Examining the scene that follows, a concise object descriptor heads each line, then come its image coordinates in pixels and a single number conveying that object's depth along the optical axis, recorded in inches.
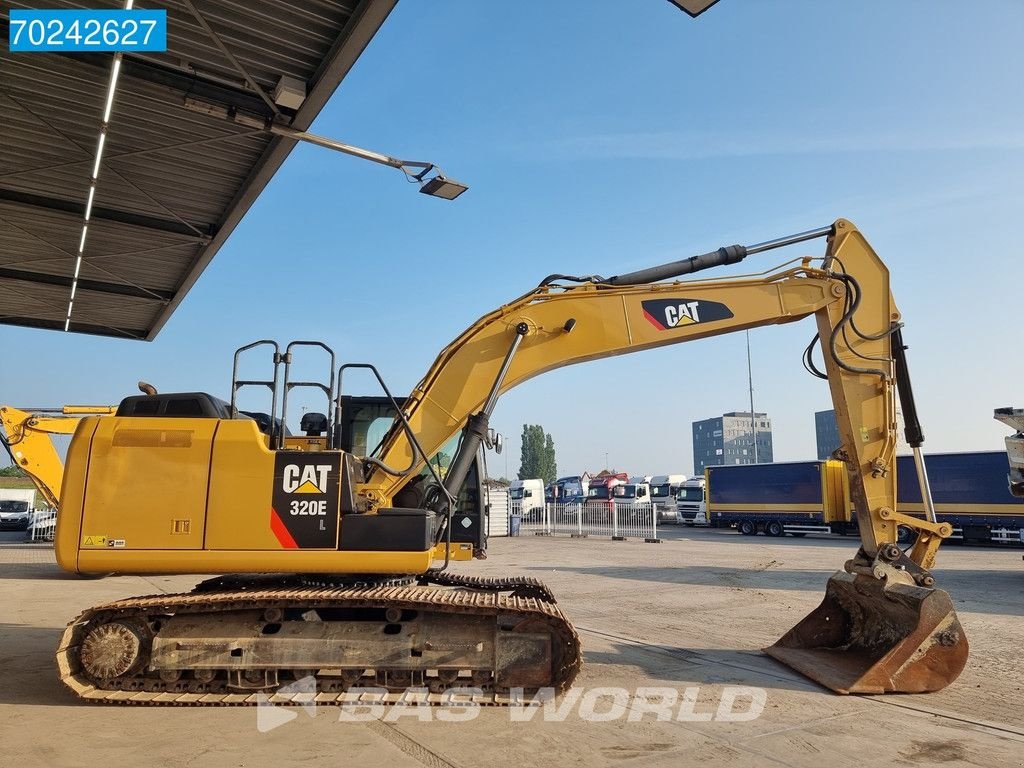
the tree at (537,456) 4028.1
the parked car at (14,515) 1327.5
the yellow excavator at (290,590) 240.8
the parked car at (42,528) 1063.6
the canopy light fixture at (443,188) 421.7
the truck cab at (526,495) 1812.7
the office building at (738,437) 5061.5
